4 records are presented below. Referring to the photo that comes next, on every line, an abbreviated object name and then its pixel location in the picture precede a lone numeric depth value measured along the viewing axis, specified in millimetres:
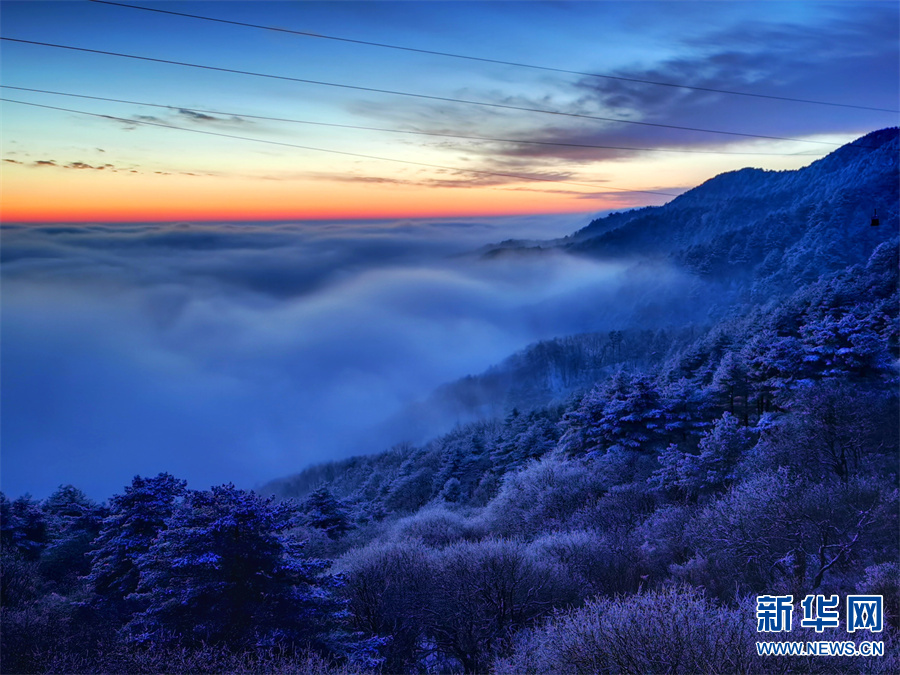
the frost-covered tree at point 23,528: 38188
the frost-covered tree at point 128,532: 28734
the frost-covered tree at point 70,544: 36844
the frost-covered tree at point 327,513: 54344
